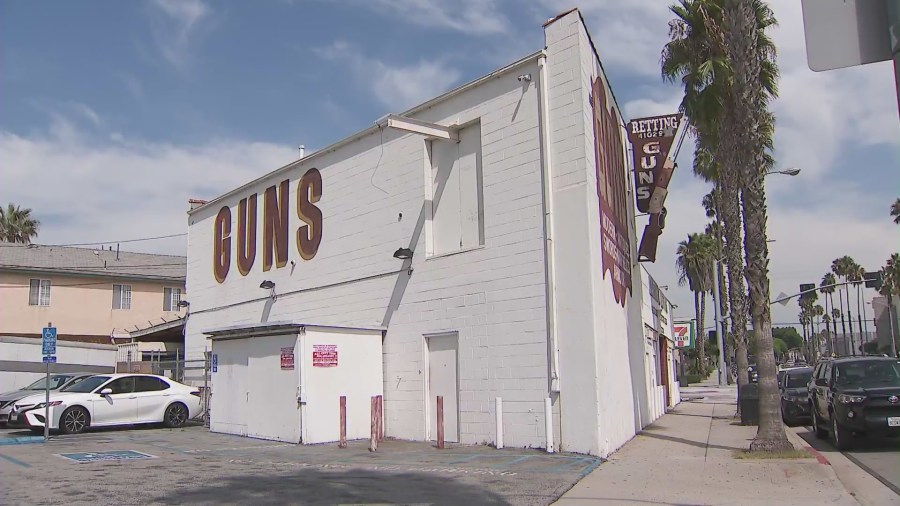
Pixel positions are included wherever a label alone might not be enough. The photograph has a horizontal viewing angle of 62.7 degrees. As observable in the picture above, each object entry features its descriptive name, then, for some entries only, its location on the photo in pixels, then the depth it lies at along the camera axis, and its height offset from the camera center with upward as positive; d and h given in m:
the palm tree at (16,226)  54.28 +10.38
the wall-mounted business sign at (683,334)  41.34 +1.23
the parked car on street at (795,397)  20.28 -1.19
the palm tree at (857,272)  78.94 +8.58
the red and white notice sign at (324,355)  16.03 +0.16
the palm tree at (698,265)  59.38 +7.29
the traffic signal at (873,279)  29.58 +2.91
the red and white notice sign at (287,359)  16.13 +0.08
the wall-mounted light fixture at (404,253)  17.02 +2.46
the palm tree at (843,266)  80.39 +9.44
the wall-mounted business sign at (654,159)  17.75 +4.76
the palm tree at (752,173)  14.27 +3.65
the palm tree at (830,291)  90.27 +7.91
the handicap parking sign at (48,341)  17.23 +0.61
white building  14.12 +2.29
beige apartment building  36.84 +3.82
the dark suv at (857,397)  13.36 -0.84
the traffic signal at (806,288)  32.34 +2.92
